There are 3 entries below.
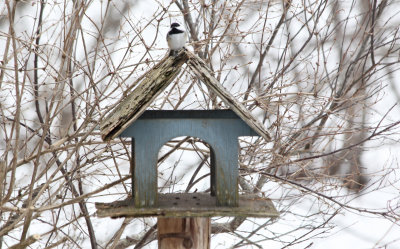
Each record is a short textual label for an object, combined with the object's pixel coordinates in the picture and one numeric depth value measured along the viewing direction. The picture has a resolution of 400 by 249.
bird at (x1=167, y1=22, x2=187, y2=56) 14.53
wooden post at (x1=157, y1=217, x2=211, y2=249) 14.66
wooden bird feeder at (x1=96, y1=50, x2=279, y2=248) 14.53
